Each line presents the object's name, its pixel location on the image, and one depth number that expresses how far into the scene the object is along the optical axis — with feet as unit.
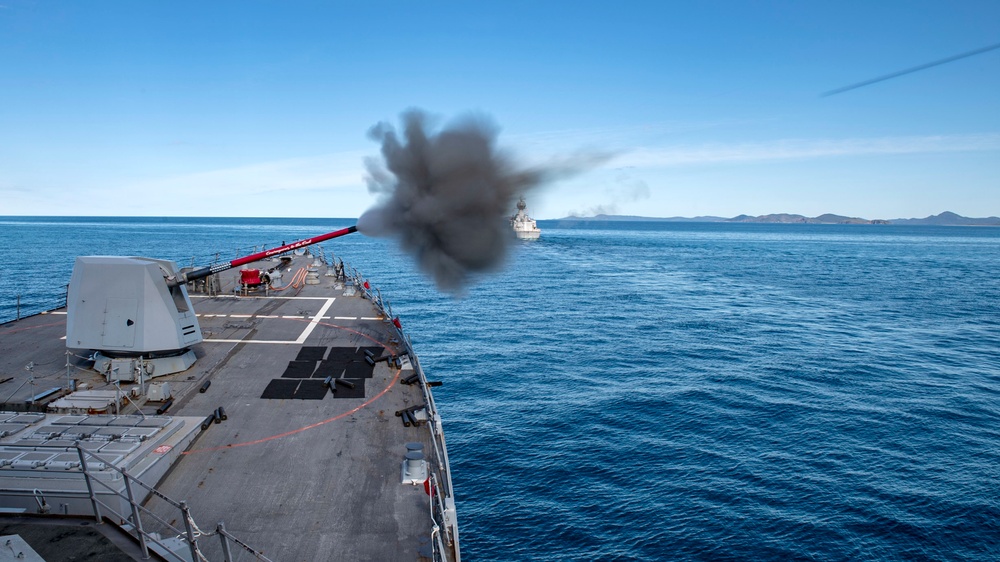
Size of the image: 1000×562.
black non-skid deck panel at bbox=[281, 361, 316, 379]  55.52
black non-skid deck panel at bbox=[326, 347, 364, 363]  61.21
